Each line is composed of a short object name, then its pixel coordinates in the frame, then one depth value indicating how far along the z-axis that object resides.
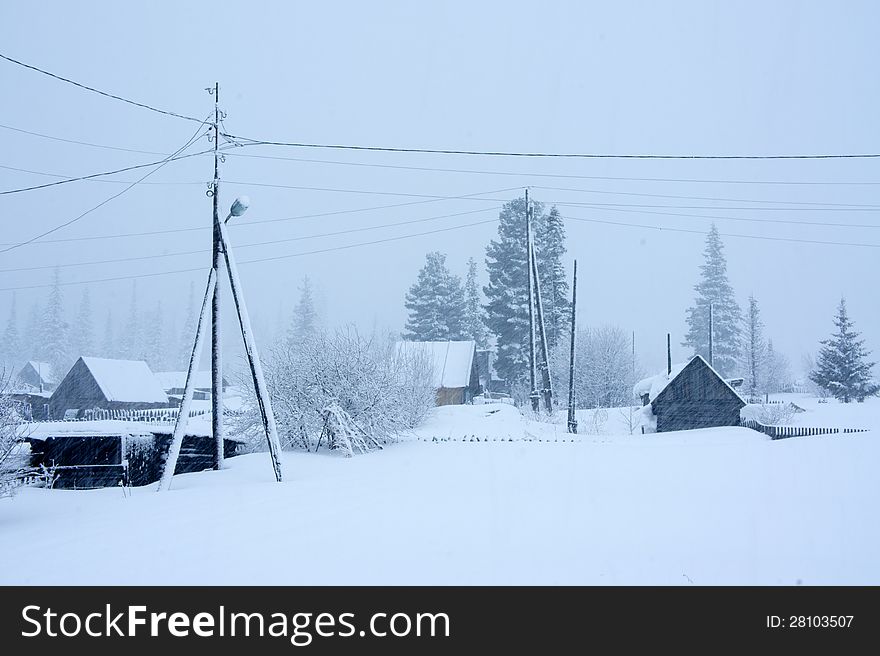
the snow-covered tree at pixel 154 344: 96.81
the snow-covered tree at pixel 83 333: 91.69
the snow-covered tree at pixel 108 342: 112.49
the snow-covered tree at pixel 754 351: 58.16
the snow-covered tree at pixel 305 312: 77.56
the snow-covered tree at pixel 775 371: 67.62
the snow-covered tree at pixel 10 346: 97.88
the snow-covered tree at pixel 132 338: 98.94
